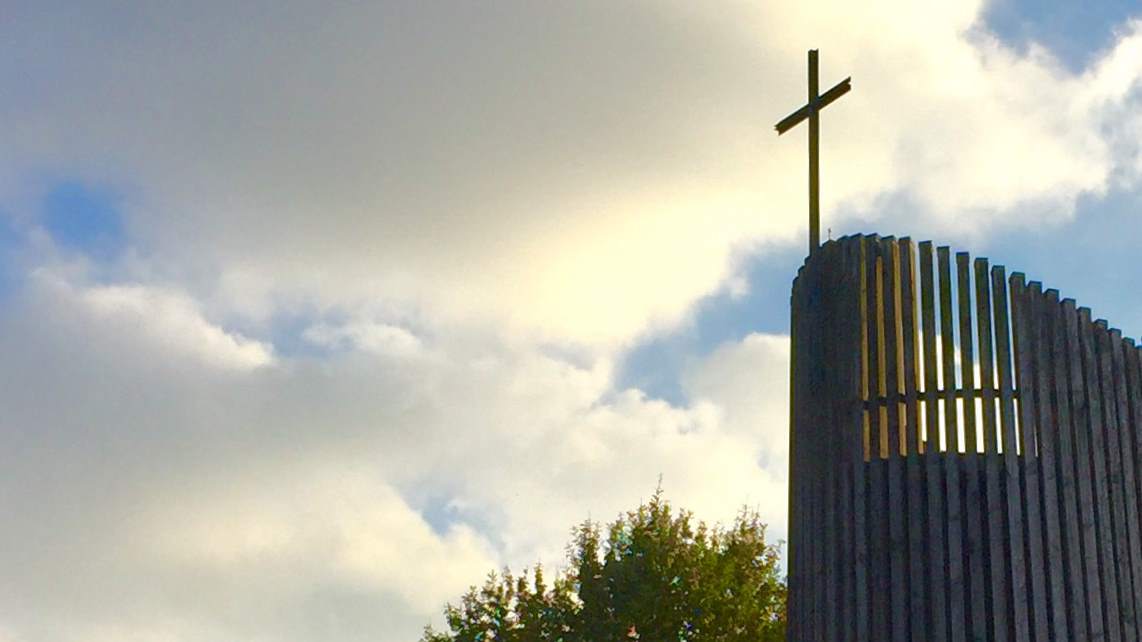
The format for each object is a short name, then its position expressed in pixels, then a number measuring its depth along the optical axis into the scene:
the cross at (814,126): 16.66
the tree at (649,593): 25.48
